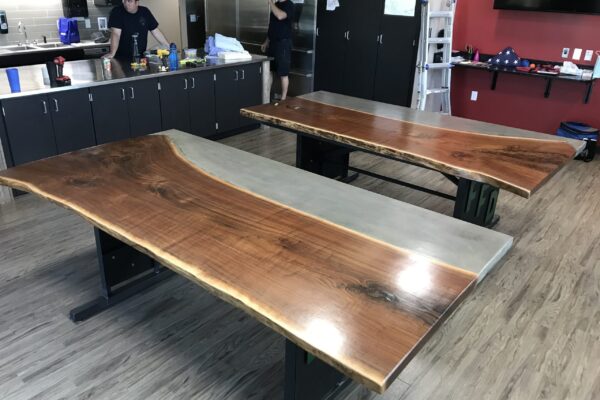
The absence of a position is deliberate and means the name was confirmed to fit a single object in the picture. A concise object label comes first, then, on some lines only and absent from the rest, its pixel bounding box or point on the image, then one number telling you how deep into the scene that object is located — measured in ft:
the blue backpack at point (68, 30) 20.08
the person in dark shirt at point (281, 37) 20.01
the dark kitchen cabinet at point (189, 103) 15.34
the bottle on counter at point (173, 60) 15.33
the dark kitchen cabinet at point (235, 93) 16.85
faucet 19.62
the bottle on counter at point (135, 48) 16.35
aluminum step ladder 18.34
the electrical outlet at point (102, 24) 21.89
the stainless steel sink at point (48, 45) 19.63
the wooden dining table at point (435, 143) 8.33
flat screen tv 16.17
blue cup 11.87
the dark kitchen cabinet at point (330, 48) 21.47
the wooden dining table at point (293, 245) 4.43
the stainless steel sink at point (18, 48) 19.06
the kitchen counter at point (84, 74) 12.50
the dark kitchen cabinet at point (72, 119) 12.73
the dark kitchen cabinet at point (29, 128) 11.97
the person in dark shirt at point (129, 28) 15.97
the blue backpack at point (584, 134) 16.74
